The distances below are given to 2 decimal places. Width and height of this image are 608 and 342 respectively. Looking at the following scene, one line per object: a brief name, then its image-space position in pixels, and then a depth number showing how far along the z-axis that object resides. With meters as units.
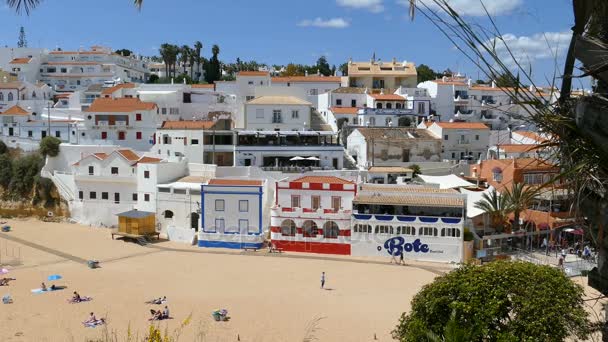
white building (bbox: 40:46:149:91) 82.25
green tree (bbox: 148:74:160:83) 87.72
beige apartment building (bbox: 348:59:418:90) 68.31
